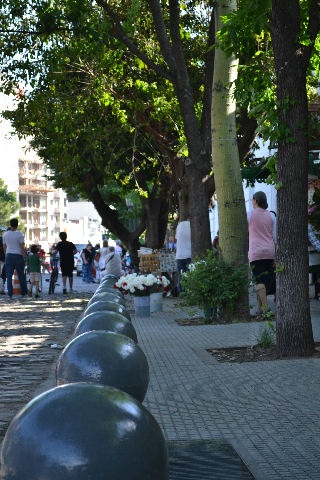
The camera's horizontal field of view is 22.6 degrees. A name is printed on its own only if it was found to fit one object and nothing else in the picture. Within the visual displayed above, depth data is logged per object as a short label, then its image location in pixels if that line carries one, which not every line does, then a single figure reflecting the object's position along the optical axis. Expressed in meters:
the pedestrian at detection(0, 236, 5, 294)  25.55
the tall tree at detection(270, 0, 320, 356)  8.37
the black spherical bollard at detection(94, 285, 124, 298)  10.03
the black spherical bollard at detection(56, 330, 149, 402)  4.31
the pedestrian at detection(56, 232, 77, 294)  25.03
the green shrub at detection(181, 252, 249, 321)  12.24
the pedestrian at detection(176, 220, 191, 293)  18.16
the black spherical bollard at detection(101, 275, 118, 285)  13.17
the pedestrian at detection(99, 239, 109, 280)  32.19
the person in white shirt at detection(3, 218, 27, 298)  22.36
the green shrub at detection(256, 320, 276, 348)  9.12
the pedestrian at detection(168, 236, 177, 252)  34.47
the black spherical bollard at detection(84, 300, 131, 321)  7.12
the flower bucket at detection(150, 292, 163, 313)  16.08
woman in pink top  12.42
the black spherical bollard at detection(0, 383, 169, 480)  2.63
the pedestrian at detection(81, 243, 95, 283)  35.97
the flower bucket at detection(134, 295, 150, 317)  15.27
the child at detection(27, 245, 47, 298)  24.17
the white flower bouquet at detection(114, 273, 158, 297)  15.02
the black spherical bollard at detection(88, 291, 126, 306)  8.45
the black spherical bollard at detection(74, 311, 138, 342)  5.83
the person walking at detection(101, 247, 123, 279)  20.98
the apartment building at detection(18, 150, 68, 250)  145.38
